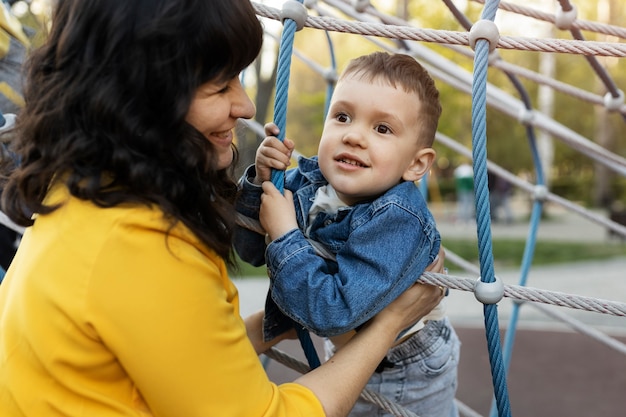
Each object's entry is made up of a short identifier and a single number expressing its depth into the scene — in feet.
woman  2.70
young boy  3.65
